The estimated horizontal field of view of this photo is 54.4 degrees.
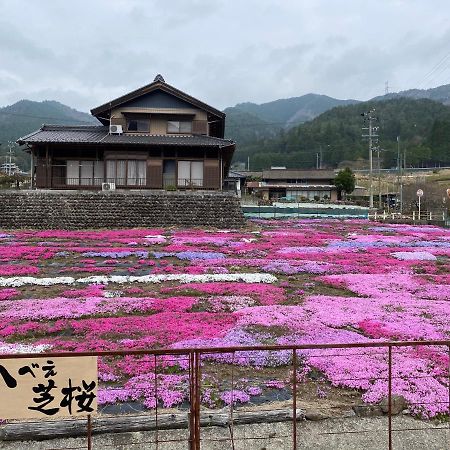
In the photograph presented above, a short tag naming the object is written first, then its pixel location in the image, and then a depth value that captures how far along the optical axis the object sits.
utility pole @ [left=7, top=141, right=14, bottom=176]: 96.36
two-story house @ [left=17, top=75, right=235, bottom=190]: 38.06
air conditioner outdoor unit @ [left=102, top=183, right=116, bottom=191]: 36.69
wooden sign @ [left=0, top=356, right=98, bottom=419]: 4.22
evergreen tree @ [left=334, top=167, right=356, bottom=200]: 83.09
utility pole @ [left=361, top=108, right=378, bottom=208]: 61.41
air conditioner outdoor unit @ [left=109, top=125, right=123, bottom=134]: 41.03
